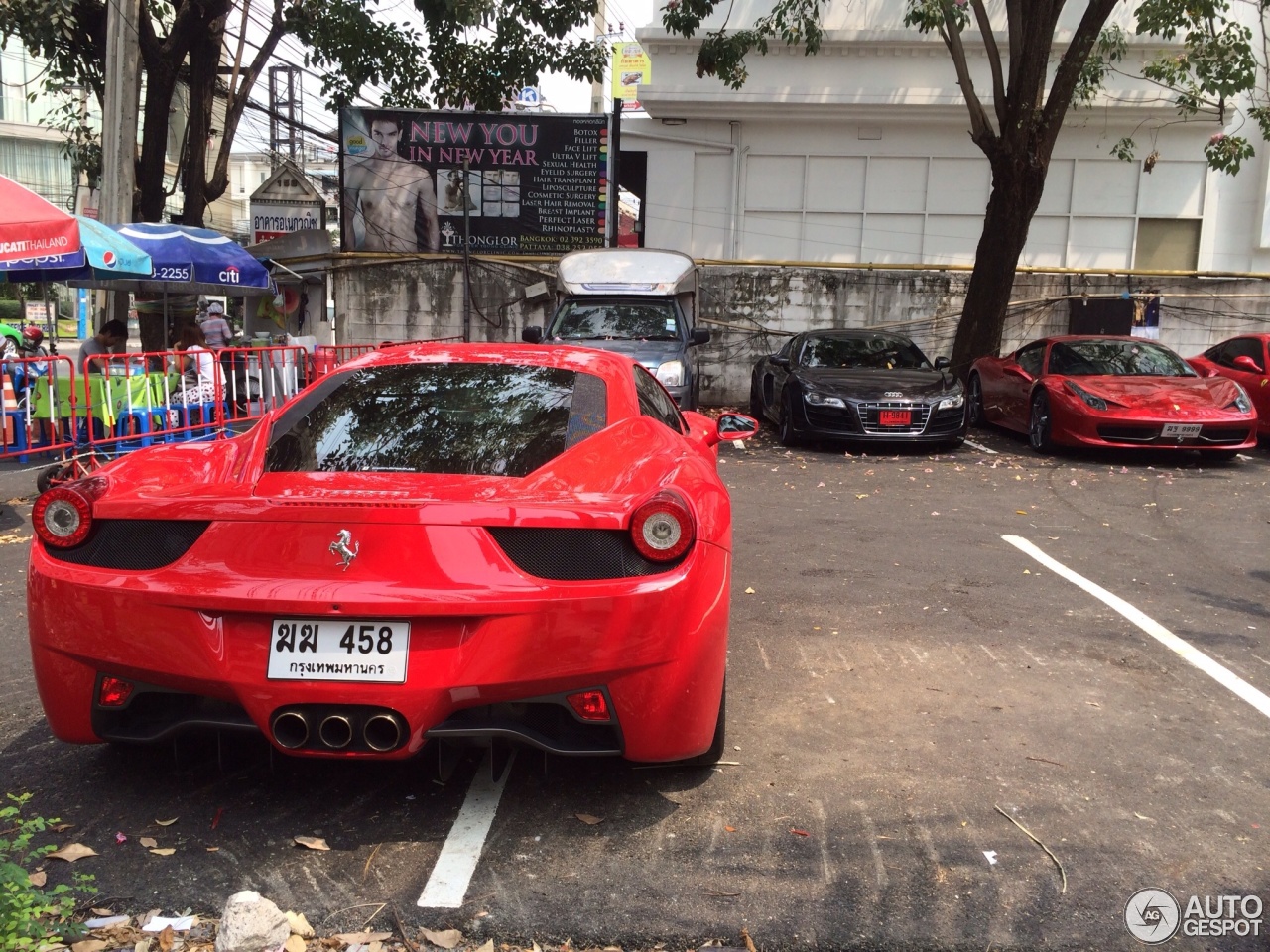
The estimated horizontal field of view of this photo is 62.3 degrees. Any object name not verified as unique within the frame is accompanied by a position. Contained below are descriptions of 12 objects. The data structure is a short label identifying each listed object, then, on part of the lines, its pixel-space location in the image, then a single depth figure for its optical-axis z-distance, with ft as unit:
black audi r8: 36.32
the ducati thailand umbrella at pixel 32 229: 26.45
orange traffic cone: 27.43
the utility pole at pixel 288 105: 84.84
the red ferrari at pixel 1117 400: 33.78
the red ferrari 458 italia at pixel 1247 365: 38.58
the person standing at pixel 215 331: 48.26
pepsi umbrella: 38.40
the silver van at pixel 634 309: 39.14
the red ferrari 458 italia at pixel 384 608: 9.00
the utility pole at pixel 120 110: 37.06
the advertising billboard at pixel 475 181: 59.62
